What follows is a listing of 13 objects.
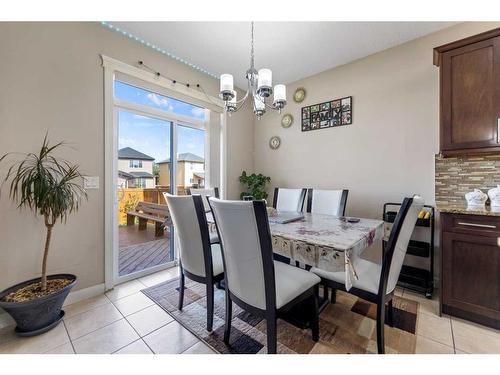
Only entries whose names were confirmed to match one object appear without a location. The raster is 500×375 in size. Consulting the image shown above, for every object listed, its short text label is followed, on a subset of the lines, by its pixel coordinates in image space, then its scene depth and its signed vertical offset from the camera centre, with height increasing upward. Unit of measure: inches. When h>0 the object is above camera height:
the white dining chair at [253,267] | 43.1 -17.9
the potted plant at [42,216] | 60.0 -9.1
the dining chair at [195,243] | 61.2 -16.8
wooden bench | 107.7 -13.4
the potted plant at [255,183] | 138.2 +3.5
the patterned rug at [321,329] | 56.2 -42.5
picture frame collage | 114.1 +42.7
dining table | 44.8 -12.5
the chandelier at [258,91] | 66.6 +32.6
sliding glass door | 96.6 +10.7
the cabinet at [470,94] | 67.5 +32.1
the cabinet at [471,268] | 61.9 -24.5
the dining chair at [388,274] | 48.0 -21.7
